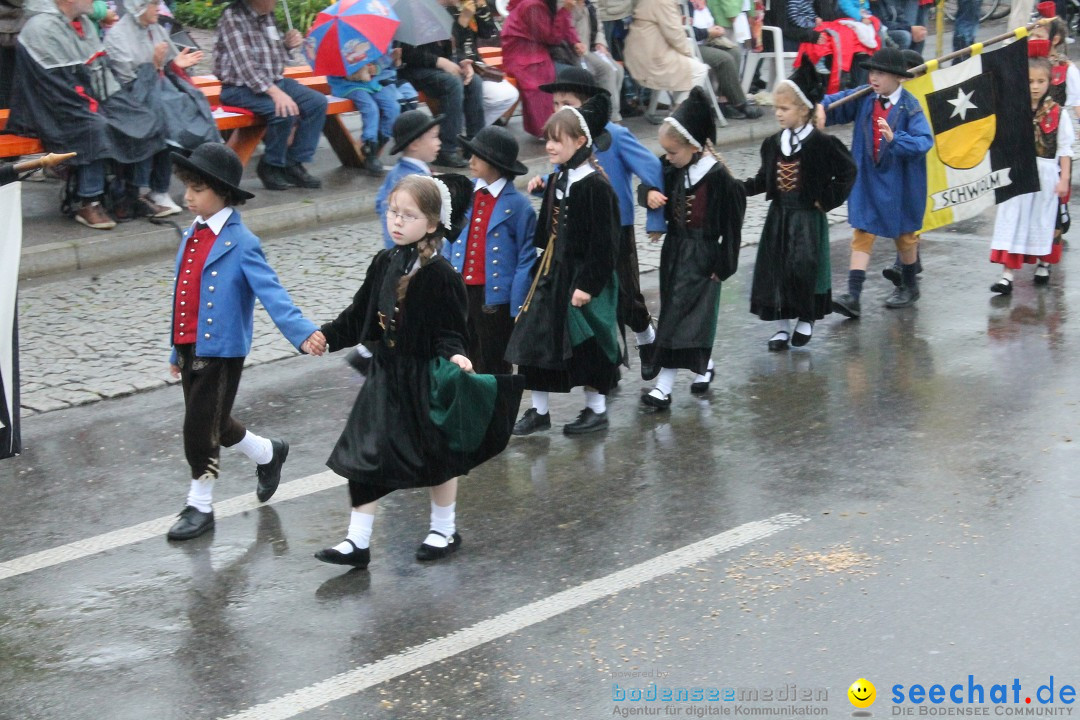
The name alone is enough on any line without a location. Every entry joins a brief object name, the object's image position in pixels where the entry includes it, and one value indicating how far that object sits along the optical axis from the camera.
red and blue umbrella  24.37
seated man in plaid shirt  23.56
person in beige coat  29.52
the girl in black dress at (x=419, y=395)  11.23
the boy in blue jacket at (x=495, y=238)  14.15
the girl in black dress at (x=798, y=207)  16.83
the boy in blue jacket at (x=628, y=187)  15.48
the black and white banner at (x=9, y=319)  11.08
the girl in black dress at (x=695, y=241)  15.05
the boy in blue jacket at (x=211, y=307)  12.05
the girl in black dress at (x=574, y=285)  13.95
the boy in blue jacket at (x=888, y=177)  18.37
